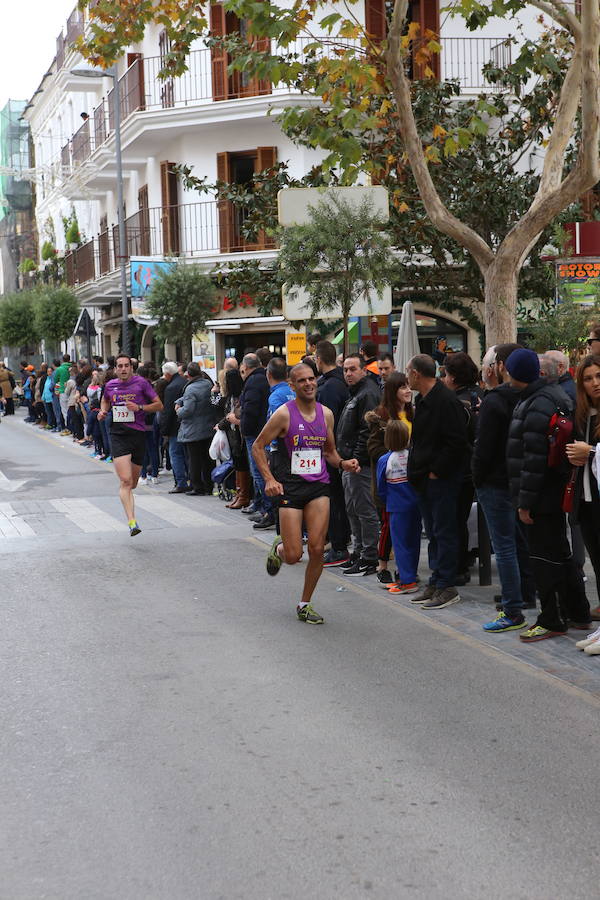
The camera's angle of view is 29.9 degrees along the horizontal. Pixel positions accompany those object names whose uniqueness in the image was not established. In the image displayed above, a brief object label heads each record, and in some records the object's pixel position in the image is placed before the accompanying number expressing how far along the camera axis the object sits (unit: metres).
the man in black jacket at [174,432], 16.92
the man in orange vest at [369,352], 12.59
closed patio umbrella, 13.47
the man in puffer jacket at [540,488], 7.29
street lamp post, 29.26
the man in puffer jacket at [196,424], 16.11
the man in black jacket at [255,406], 13.41
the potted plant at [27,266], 54.03
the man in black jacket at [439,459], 8.64
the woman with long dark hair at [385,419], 9.52
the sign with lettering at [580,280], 15.53
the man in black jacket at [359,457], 10.34
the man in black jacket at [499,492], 7.93
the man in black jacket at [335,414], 10.98
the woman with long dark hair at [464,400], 9.26
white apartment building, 26.89
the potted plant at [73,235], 43.88
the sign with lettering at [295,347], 16.31
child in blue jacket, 9.34
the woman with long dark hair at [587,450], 7.07
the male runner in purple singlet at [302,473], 8.34
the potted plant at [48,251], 47.64
